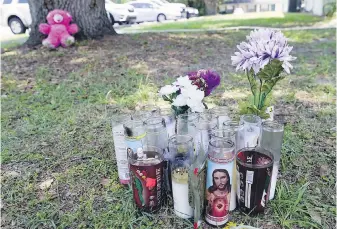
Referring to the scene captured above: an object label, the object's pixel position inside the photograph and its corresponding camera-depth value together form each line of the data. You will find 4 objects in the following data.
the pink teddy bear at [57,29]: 4.21
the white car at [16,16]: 8.52
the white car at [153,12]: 6.97
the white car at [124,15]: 7.86
